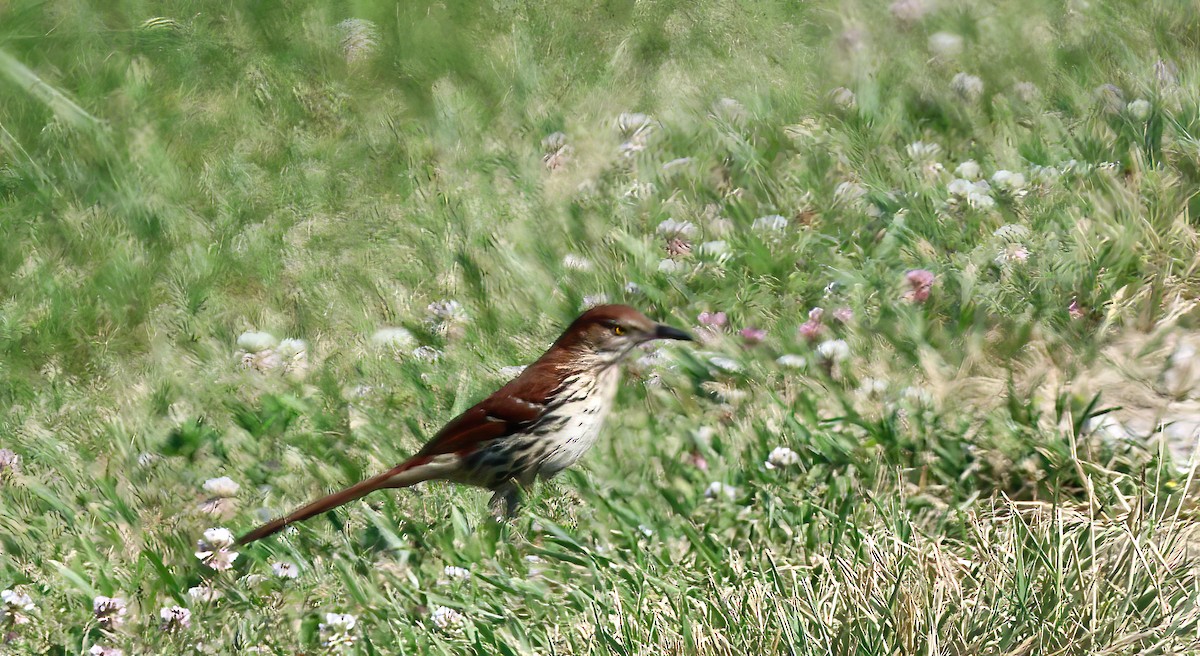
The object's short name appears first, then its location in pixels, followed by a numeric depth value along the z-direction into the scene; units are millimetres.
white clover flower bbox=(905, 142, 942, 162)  12672
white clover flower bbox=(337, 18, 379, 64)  16016
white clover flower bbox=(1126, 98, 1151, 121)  11961
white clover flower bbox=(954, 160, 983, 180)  12234
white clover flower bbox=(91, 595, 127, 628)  8687
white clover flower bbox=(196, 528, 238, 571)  9133
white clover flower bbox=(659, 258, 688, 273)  11789
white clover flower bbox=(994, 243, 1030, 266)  10768
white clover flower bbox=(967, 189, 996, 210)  11664
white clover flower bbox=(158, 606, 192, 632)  8633
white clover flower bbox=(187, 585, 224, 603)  8891
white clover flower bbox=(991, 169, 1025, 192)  11766
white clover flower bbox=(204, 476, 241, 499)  9898
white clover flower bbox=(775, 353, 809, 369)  10094
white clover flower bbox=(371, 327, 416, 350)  11586
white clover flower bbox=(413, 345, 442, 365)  11289
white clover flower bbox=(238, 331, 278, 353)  11961
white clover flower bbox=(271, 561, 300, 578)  8969
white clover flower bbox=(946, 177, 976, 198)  11844
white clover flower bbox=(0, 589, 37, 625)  8758
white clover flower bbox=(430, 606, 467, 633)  8305
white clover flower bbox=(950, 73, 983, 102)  13437
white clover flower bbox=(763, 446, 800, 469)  9086
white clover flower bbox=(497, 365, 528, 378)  10875
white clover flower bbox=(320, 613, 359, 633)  8484
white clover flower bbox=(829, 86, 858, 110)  13570
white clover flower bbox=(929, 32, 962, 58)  14336
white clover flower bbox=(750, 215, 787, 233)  12008
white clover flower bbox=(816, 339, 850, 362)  10086
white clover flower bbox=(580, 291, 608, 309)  11492
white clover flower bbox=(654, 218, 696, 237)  12234
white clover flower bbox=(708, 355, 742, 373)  10297
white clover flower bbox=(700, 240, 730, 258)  11805
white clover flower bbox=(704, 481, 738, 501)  9031
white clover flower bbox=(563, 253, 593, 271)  11984
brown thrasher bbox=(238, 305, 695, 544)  9289
